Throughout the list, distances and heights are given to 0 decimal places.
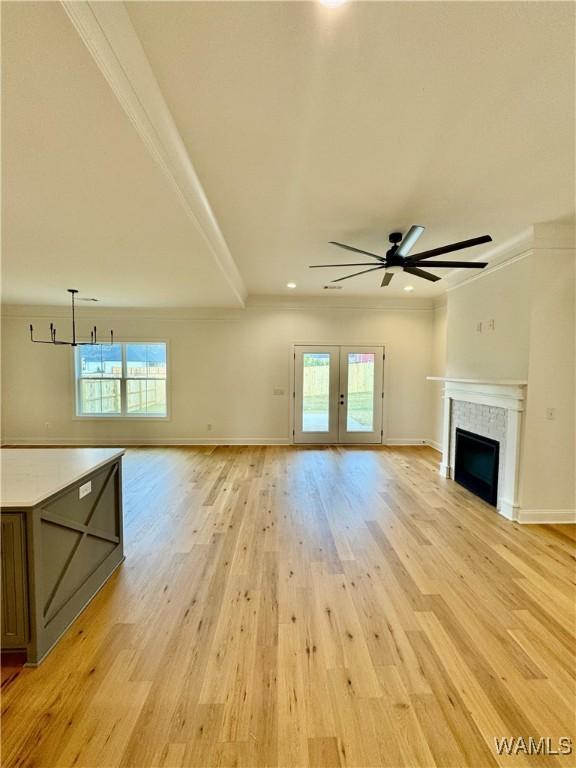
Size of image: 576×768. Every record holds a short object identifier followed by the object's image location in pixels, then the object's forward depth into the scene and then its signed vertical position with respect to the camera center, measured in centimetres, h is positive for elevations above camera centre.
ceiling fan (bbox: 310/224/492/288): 270 +105
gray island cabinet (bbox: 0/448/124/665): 167 -104
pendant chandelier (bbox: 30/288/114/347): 622 +57
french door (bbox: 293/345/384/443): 678 -56
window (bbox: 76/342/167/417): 688 -33
